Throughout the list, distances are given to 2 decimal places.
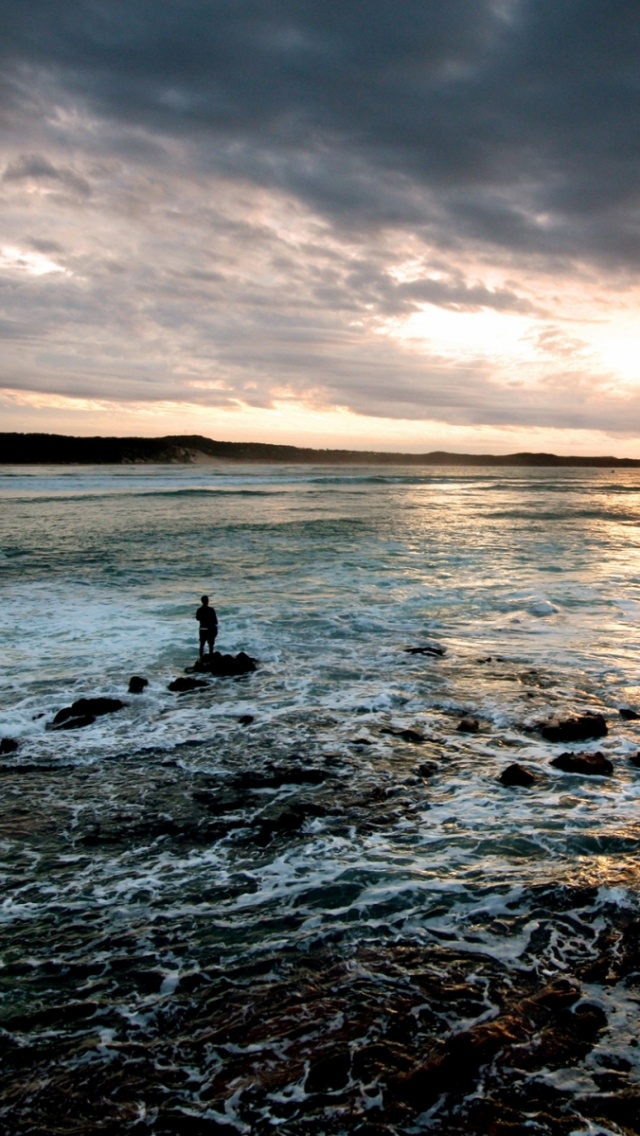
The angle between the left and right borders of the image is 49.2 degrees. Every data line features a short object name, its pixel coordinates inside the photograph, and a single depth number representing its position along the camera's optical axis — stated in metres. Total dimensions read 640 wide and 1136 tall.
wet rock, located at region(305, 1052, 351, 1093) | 4.79
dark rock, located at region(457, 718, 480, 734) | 11.48
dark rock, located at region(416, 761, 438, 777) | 9.88
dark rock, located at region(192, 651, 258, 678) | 14.60
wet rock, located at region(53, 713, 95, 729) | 11.55
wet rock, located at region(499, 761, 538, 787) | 9.48
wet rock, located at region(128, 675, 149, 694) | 13.24
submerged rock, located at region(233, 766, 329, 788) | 9.53
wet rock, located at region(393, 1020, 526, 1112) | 4.72
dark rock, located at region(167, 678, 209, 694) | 13.46
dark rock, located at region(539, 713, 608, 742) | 11.09
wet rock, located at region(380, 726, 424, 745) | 11.15
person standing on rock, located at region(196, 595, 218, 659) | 15.29
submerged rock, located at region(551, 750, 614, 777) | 9.86
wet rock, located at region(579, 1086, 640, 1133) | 4.50
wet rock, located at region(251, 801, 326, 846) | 8.27
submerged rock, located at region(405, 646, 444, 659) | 15.84
